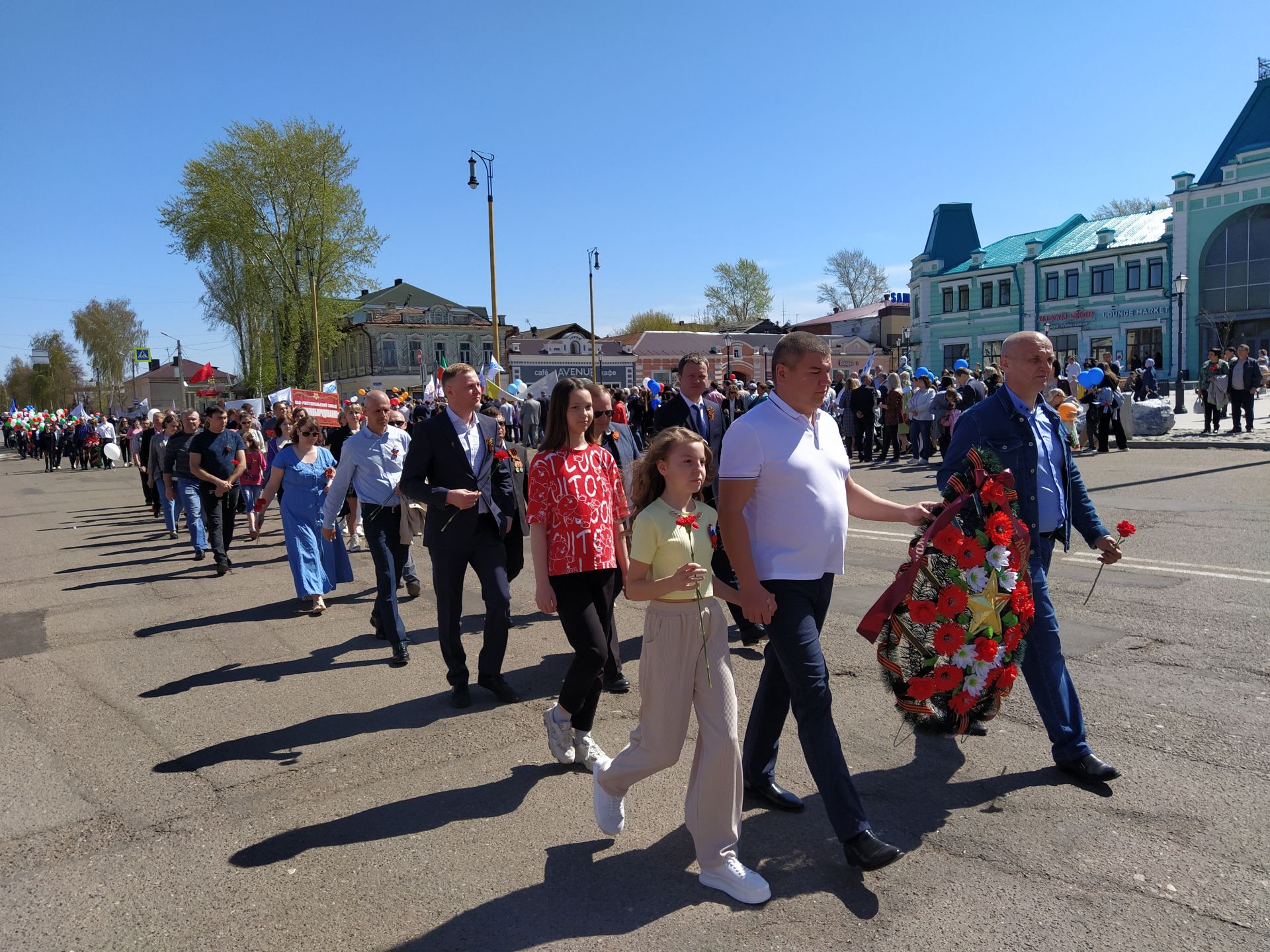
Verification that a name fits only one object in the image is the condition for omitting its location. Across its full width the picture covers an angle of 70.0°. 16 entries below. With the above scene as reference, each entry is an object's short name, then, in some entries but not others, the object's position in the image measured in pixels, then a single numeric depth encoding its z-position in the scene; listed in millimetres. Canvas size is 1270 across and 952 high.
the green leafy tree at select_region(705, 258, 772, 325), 96688
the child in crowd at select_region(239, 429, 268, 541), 12273
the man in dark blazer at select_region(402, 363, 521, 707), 5316
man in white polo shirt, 3248
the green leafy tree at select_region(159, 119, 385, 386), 45062
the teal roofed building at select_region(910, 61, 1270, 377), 45938
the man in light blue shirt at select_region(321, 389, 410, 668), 6387
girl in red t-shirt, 4258
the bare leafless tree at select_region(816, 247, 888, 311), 94750
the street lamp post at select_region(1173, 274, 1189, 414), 27016
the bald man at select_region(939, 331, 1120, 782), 3951
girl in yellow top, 3180
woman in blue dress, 8172
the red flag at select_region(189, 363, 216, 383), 38141
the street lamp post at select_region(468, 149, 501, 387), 27041
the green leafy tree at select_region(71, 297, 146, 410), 91875
